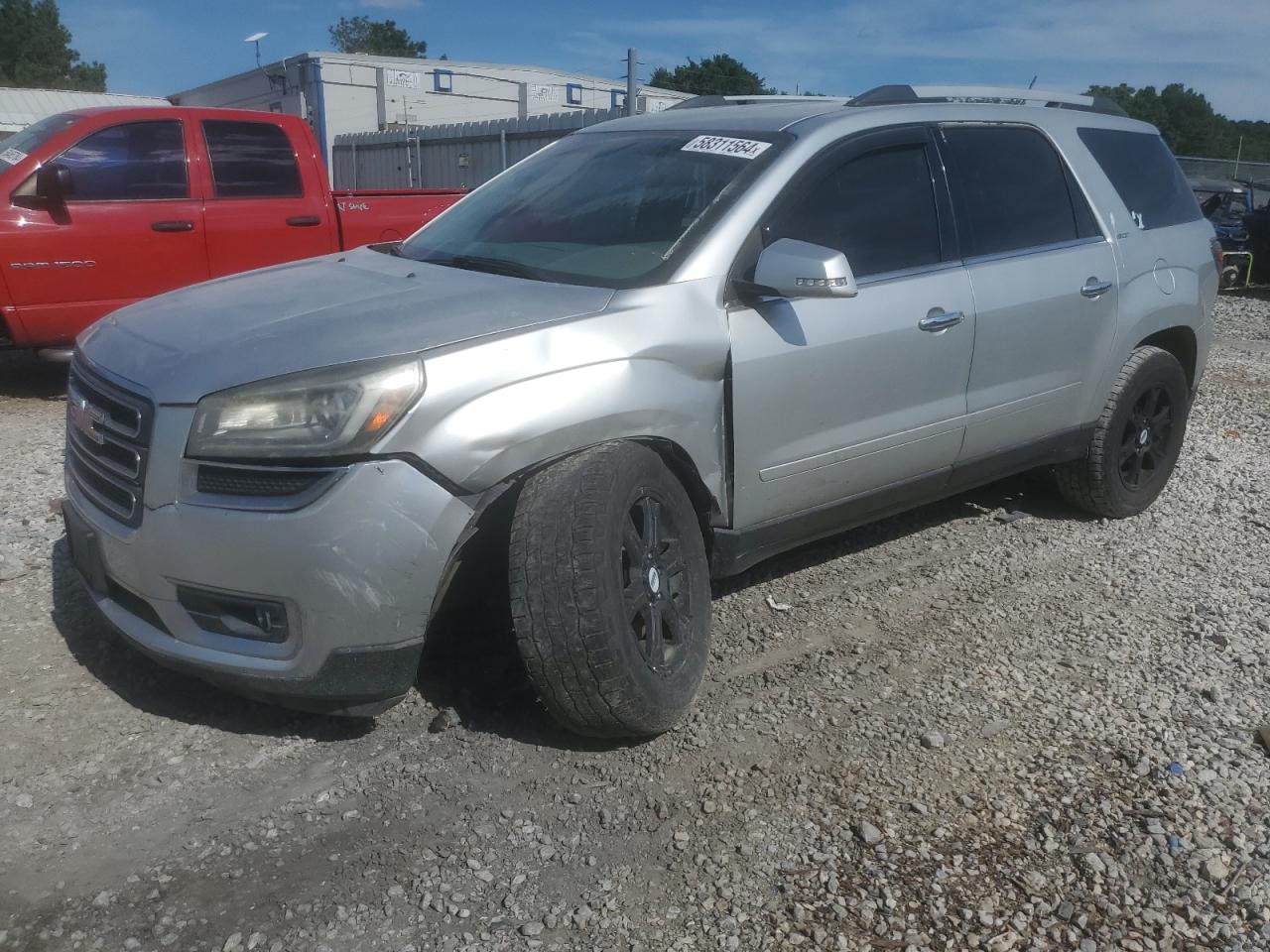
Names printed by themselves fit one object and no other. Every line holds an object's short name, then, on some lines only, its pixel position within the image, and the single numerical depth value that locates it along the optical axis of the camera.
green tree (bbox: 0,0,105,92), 71.88
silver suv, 2.78
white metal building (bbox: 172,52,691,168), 23.72
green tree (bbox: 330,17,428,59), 92.88
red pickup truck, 7.04
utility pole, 13.86
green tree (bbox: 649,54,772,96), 67.25
